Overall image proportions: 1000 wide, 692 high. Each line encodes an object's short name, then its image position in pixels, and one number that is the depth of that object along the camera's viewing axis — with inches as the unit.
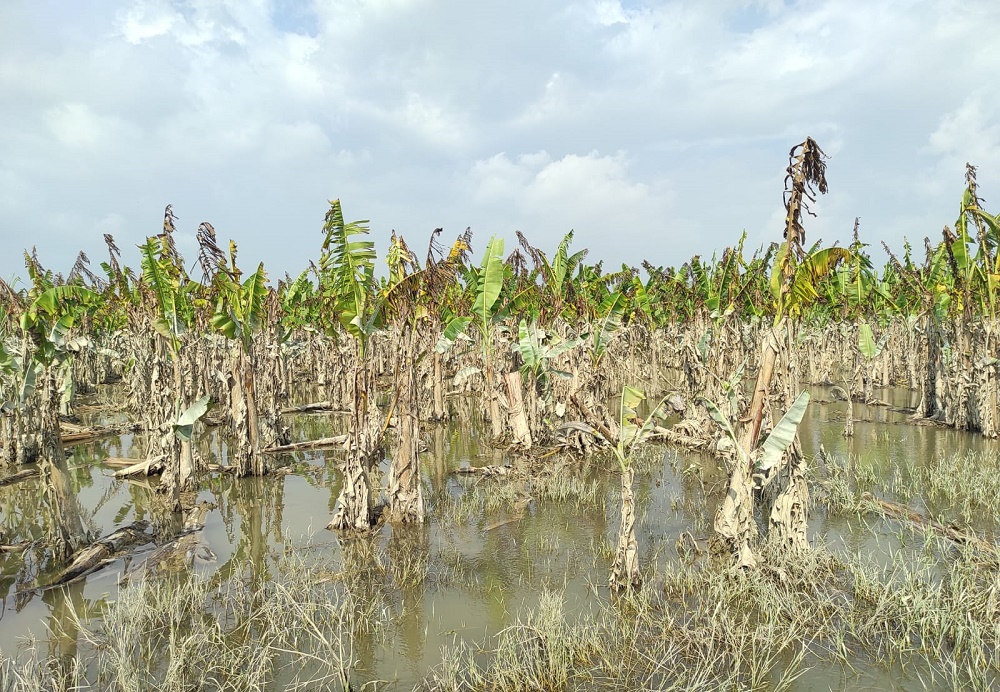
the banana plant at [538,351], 424.2
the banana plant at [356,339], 287.1
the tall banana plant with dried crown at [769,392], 219.9
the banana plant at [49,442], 238.8
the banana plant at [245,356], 363.9
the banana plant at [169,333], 313.9
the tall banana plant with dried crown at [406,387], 293.6
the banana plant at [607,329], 442.1
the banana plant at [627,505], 216.2
